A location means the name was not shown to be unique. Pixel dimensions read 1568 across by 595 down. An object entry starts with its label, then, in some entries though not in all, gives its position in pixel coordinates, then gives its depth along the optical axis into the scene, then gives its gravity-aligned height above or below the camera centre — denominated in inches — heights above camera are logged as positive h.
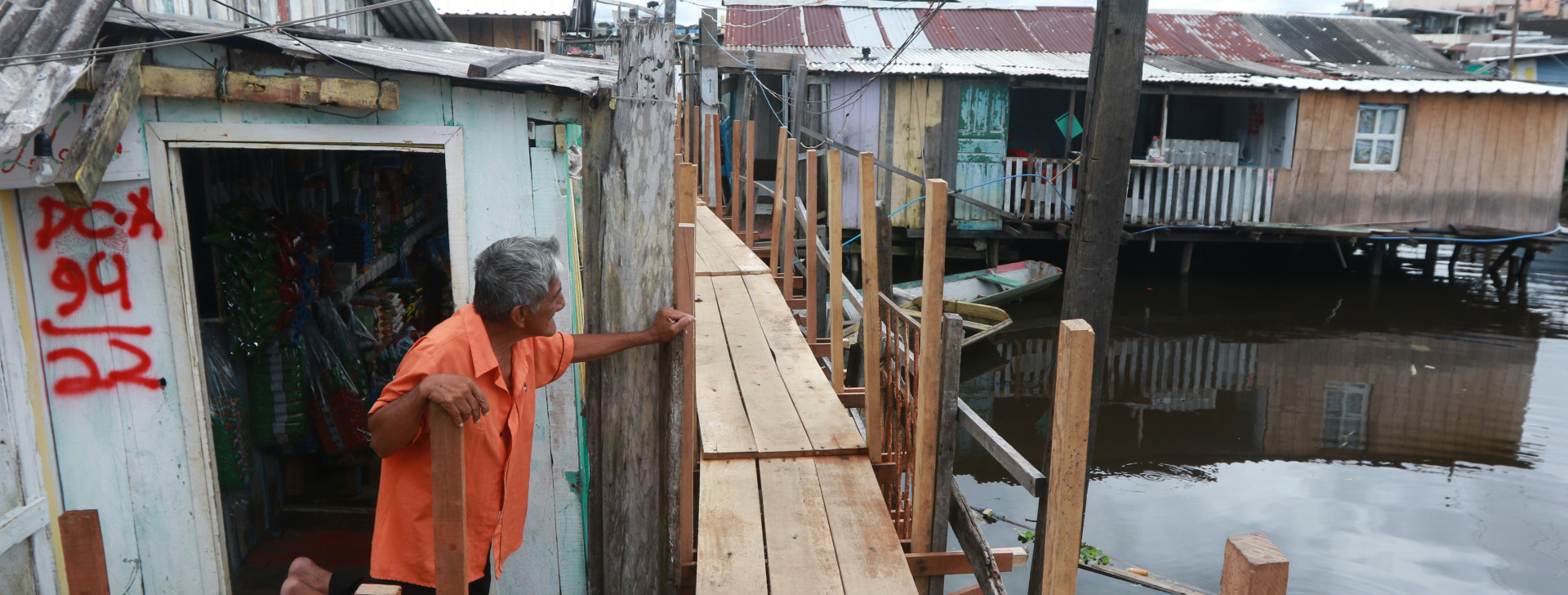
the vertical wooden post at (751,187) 310.5 -16.4
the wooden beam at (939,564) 136.0 -61.1
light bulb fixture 109.7 -3.2
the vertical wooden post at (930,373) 120.7 -31.3
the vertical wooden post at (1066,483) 72.7 -26.8
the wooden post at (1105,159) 168.7 -3.5
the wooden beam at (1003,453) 125.5 -43.7
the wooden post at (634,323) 101.5 -20.9
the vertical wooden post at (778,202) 279.9 -19.2
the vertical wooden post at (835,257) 157.0 -19.6
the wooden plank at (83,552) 66.1 -29.8
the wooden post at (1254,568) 52.5 -23.8
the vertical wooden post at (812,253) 215.0 -25.8
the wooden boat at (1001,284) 546.9 -85.0
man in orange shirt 91.3 -26.1
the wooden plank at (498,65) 126.9 +10.3
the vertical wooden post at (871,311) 142.8 -26.7
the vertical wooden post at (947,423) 123.0 -39.0
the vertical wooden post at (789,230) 256.4 -25.5
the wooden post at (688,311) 107.7 -20.2
